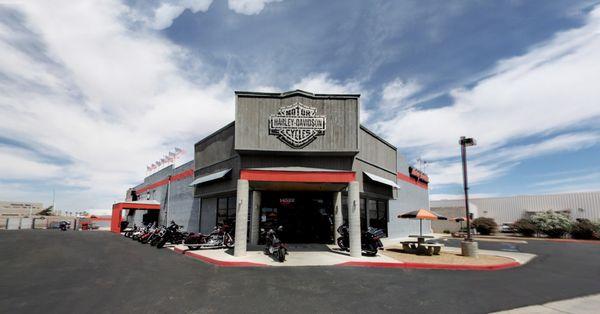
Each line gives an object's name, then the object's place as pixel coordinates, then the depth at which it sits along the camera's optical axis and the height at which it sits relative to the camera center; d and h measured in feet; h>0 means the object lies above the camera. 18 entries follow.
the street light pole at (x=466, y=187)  51.93 +3.55
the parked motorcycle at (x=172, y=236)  61.51 -6.94
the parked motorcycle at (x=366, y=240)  50.01 -5.95
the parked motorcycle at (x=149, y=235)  67.85 -7.46
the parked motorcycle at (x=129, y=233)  89.92 -9.34
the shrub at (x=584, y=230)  104.88 -7.41
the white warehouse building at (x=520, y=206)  149.38 +0.59
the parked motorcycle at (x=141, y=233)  73.92 -7.71
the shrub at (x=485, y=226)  130.63 -8.07
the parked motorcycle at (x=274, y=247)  43.54 -6.31
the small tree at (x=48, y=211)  319.68 -11.58
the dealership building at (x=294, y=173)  51.34 +5.82
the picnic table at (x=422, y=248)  53.88 -7.58
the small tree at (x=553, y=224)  112.16 -5.97
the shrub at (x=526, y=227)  118.44 -7.78
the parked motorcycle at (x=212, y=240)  56.65 -6.82
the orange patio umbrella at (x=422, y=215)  56.82 -1.72
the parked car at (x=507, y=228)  134.19 -9.62
